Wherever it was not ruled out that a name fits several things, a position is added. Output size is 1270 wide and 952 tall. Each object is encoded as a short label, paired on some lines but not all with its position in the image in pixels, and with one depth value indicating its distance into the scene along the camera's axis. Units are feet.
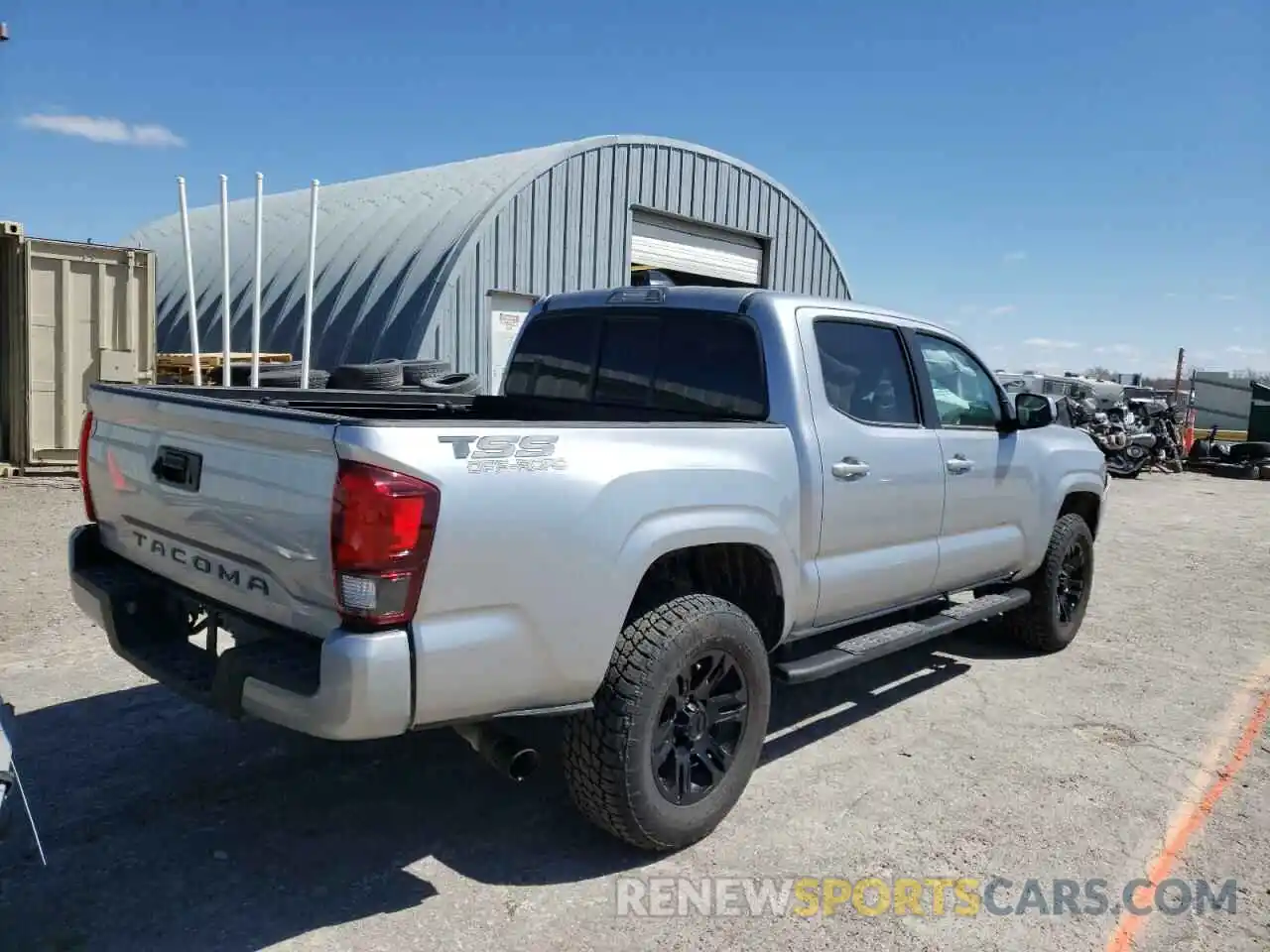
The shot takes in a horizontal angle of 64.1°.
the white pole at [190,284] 35.17
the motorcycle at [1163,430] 65.77
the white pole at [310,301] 36.18
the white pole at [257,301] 34.94
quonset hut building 43.16
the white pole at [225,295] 35.96
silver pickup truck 9.04
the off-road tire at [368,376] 35.45
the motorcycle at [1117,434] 61.05
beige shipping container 36.73
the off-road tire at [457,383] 35.27
